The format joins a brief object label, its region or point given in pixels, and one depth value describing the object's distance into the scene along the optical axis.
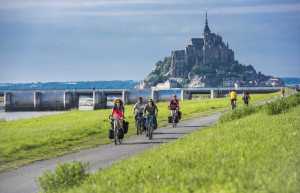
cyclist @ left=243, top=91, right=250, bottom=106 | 61.52
